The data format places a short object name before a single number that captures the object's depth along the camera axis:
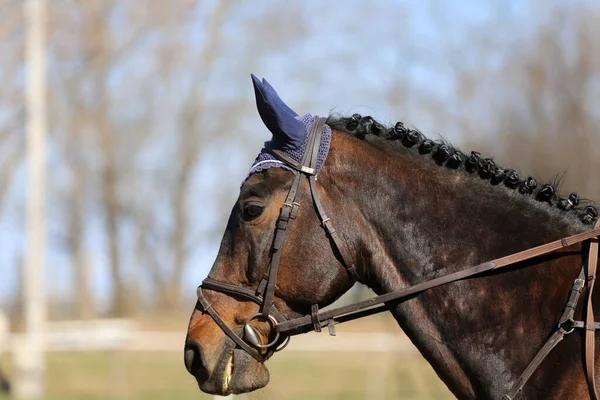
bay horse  7.96
